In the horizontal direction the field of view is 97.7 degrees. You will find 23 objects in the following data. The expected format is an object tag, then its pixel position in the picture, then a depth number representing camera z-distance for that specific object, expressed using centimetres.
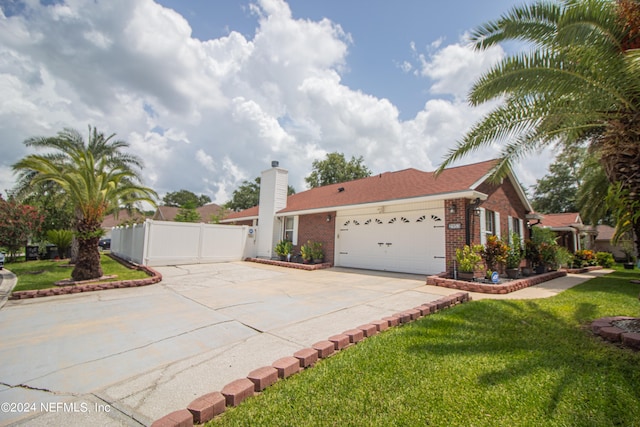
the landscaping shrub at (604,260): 1817
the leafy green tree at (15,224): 1514
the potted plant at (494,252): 864
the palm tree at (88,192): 827
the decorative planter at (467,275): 836
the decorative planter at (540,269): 1165
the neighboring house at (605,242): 2753
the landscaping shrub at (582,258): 1600
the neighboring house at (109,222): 4238
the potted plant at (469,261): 834
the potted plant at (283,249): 1486
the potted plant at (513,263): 960
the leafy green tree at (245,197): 4191
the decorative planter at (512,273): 961
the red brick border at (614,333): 352
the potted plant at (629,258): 1591
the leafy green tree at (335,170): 3372
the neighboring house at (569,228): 2039
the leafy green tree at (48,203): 1515
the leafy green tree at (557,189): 3375
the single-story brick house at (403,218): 956
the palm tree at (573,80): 412
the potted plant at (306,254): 1361
